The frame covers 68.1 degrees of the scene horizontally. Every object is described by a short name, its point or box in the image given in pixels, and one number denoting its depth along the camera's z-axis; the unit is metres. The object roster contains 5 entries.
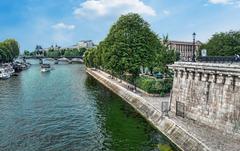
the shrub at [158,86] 26.66
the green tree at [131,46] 31.96
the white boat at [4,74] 49.94
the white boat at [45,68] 67.47
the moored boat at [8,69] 54.49
